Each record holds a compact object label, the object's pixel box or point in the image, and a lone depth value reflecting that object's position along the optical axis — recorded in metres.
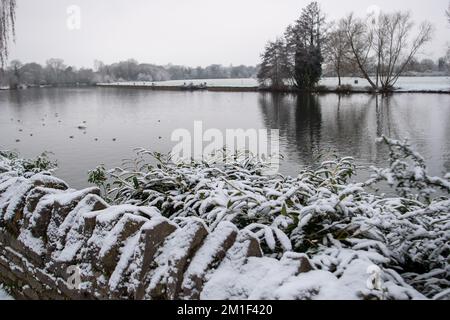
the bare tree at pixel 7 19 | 8.18
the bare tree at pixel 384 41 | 39.38
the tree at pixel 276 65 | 46.84
